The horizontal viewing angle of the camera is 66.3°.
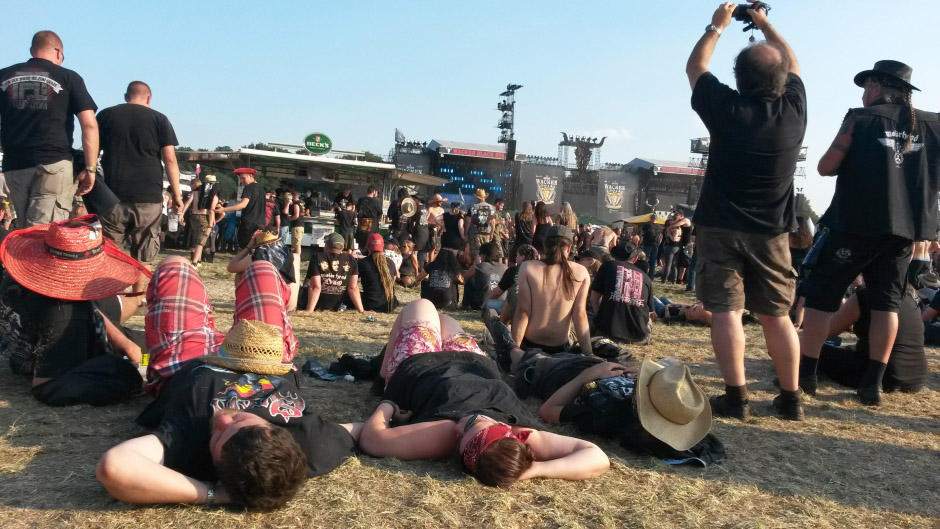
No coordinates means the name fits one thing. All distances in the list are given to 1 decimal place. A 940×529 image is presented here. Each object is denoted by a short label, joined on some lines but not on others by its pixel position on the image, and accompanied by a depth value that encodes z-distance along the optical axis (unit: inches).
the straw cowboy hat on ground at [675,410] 126.0
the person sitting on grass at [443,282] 362.6
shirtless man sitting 209.8
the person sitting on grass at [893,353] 193.5
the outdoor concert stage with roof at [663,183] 2024.4
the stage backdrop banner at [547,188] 1909.4
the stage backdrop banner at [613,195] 1993.1
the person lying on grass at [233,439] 94.1
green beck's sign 893.2
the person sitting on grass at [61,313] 144.8
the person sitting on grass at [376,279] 338.6
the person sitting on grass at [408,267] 453.7
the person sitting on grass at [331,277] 317.7
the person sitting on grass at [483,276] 359.3
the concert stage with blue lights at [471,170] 1924.2
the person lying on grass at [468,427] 110.3
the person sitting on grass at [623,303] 262.1
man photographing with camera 153.3
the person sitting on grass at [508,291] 249.0
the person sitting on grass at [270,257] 240.7
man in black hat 173.1
